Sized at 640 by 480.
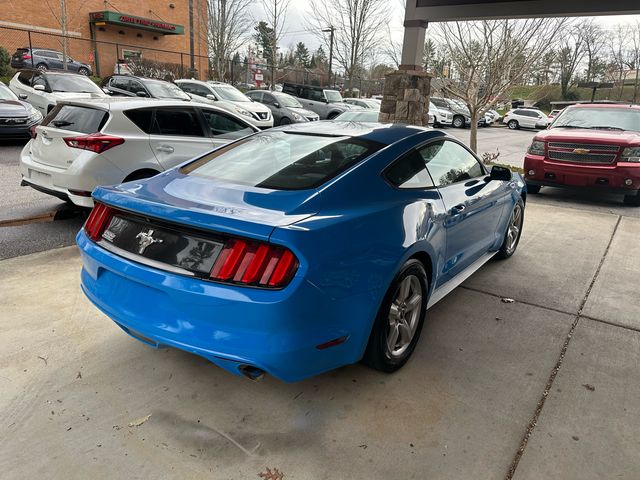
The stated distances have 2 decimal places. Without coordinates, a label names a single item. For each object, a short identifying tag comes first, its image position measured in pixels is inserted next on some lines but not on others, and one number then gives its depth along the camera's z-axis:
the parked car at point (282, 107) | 17.73
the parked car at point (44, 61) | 25.58
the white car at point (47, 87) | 12.72
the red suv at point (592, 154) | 8.02
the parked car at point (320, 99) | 21.94
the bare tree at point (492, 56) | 10.50
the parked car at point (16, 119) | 10.88
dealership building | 31.59
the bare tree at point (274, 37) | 27.80
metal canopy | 6.36
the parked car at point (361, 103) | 24.39
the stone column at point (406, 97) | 8.45
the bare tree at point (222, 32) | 25.78
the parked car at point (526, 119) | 32.56
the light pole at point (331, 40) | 30.02
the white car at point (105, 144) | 5.52
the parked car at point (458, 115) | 27.54
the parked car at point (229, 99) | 15.71
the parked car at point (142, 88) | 13.96
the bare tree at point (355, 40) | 28.38
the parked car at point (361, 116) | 12.03
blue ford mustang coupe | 2.27
